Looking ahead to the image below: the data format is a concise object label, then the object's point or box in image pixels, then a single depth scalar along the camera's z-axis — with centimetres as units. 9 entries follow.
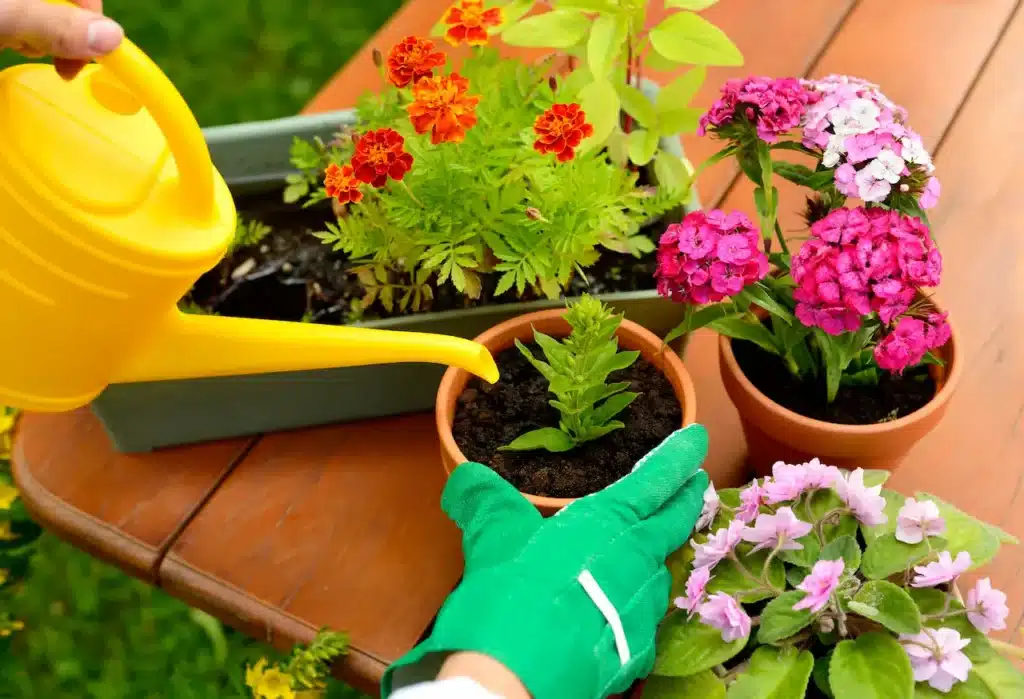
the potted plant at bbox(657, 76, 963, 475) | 71
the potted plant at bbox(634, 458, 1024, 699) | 68
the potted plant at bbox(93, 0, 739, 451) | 80
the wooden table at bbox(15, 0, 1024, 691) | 87
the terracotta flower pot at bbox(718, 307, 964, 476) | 79
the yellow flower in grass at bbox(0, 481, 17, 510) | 108
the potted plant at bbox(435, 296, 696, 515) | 78
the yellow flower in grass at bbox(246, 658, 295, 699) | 94
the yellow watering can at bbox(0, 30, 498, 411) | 60
